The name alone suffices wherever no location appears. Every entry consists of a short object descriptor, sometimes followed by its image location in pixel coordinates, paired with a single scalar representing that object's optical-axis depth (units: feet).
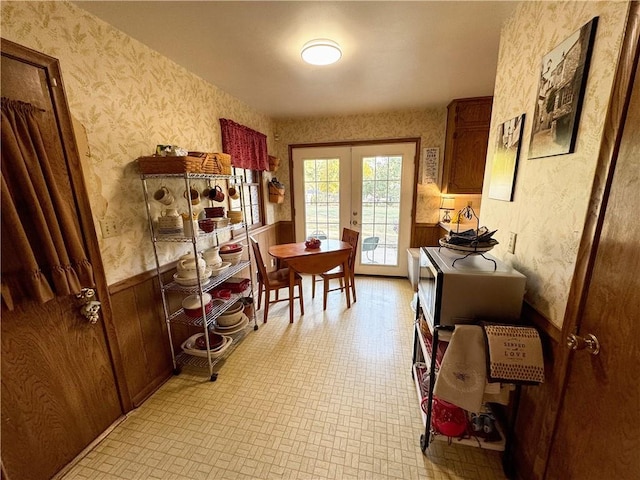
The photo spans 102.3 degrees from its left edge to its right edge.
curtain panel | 3.51
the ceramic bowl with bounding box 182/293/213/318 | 6.42
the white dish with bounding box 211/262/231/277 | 6.99
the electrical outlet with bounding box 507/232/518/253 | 4.62
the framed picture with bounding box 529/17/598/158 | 3.17
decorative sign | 11.44
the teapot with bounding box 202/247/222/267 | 6.98
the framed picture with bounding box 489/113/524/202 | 4.59
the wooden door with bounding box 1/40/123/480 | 3.76
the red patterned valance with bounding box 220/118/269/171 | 8.71
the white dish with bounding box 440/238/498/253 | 4.13
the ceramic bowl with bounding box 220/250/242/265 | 7.77
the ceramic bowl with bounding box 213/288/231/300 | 7.55
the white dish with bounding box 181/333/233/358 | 6.69
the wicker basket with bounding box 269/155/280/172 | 12.13
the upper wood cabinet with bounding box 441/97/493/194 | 9.87
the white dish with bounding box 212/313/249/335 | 7.62
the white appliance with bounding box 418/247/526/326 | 3.80
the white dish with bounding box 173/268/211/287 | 6.17
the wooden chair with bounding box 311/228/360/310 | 9.89
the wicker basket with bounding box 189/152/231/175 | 6.18
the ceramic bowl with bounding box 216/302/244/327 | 7.68
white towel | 3.71
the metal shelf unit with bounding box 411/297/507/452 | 4.03
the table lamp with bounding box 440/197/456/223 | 11.59
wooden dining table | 8.99
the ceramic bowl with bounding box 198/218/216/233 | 6.55
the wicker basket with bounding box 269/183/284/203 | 12.29
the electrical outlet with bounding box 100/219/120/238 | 5.06
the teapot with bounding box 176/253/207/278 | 6.14
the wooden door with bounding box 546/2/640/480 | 2.47
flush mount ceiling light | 5.68
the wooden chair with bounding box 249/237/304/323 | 8.68
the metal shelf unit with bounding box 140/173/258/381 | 5.91
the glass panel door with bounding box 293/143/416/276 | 12.04
